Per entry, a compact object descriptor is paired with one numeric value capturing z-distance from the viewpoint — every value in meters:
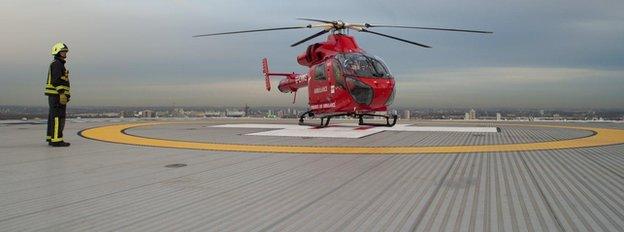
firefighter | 8.38
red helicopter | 13.70
